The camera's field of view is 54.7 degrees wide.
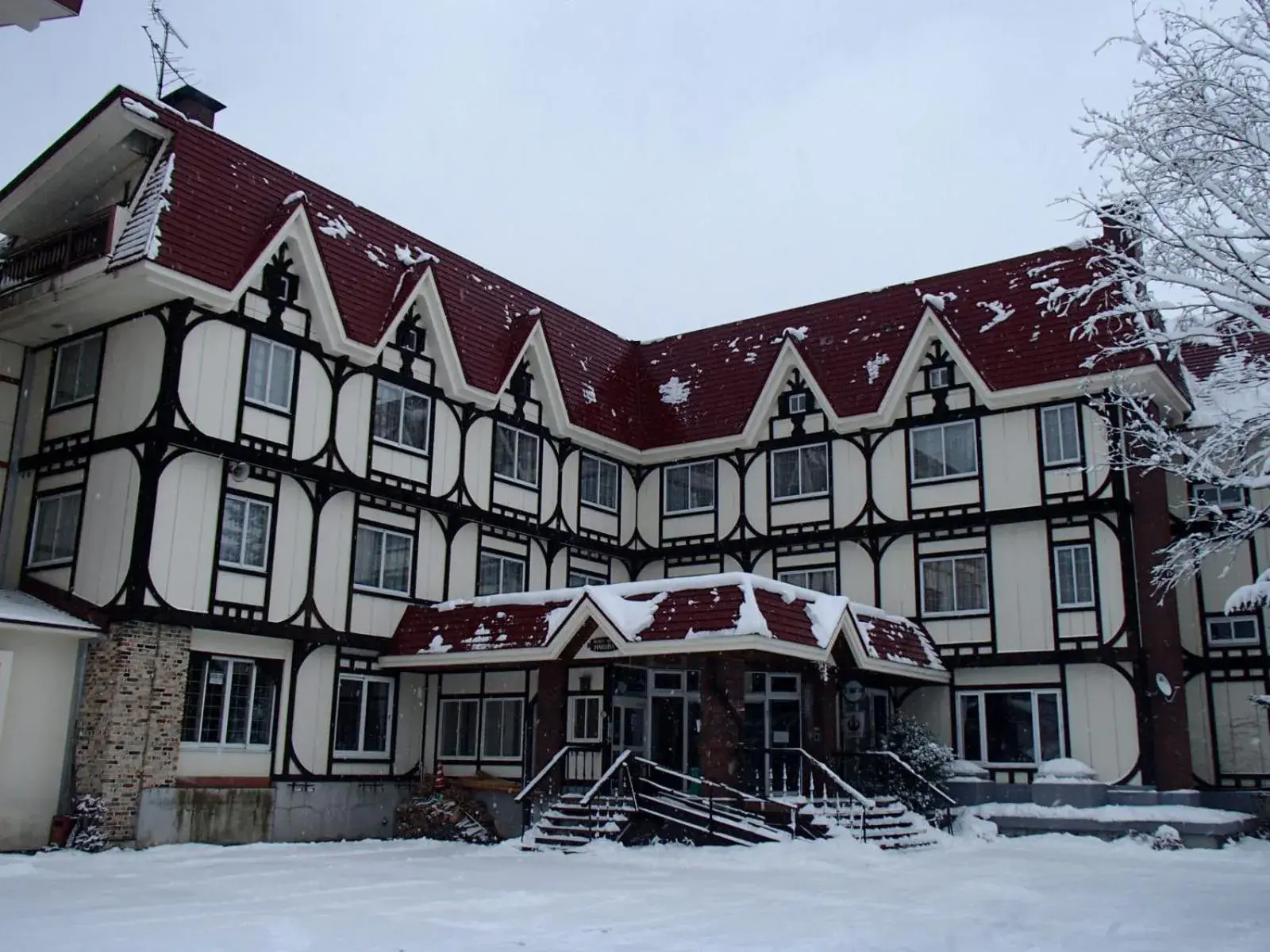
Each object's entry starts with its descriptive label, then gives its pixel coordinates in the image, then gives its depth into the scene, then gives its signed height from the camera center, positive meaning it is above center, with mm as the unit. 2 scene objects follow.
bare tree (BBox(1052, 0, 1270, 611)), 11898 +5328
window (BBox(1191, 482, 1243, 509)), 27506 +5794
